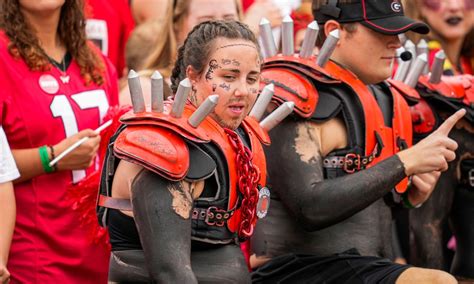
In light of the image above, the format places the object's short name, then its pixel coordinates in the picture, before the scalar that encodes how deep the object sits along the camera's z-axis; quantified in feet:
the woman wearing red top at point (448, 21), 45.88
